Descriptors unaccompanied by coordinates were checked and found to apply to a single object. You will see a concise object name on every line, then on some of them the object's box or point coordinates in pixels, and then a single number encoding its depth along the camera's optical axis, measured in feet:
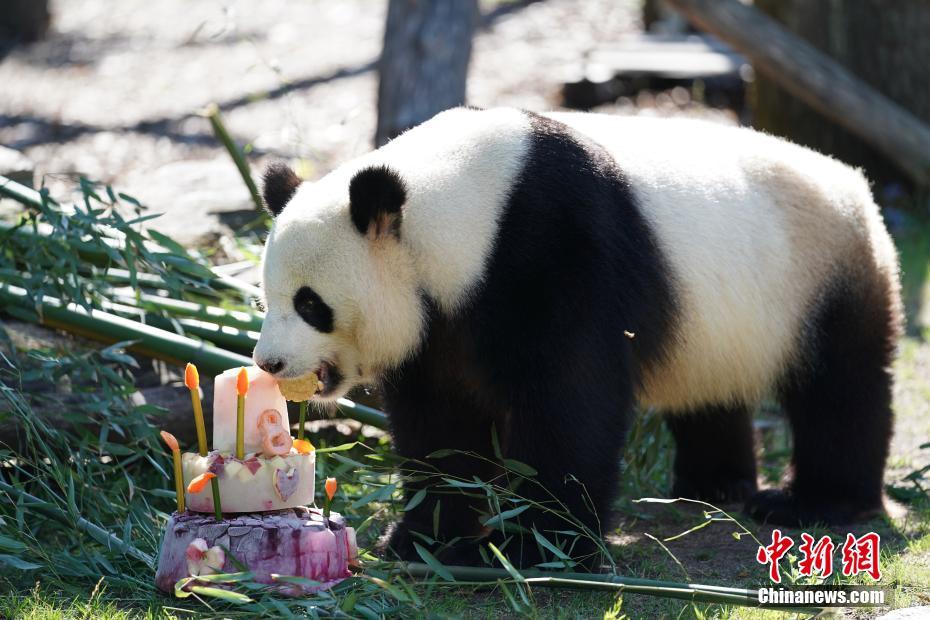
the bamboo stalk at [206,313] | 29.81
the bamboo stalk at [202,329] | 29.66
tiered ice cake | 20.84
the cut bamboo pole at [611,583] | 19.90
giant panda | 22.50
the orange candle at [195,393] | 20.68
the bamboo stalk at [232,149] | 34.91
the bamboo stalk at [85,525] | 22.99
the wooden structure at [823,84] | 53.01
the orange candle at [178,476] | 21.38
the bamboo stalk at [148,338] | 28.07
